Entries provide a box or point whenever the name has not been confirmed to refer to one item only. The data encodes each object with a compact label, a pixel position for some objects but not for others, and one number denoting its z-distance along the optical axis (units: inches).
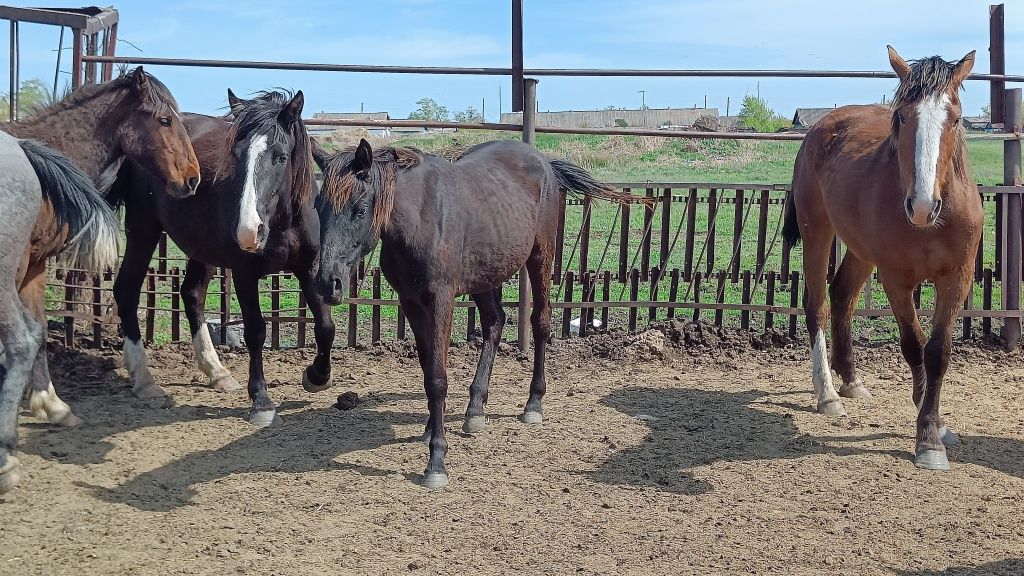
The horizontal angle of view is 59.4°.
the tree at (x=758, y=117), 1152.9
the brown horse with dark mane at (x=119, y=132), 228.1
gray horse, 174.1
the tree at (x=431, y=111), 1376.7
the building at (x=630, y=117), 1195.3
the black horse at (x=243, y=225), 213.5
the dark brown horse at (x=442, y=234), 179.8
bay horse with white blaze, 185.0
